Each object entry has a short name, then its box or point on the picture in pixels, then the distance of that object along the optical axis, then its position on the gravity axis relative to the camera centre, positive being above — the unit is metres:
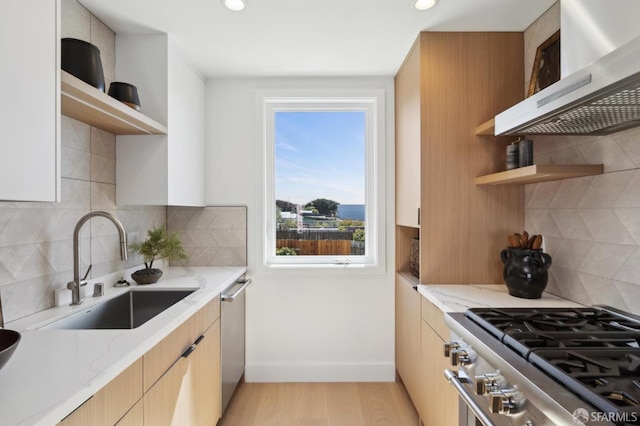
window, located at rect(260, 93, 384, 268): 2.72 +0.25
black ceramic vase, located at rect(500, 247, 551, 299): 1.57 -0.28
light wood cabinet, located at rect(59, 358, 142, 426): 0.82 -0.51
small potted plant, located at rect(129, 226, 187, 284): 1.94 -0.21
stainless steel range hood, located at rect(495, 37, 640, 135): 0.86 +0.34
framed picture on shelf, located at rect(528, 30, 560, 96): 1.67 +0.76
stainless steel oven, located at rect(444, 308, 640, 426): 0.72 -0.40
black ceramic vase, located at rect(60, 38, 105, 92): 1.41 +0.65
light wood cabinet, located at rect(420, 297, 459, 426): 1.51 -0.79
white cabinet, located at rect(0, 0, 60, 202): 0.96 +0.35
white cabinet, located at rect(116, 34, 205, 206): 1.96 +0.46
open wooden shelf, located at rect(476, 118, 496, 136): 1.76 +0.46
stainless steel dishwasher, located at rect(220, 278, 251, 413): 2.05 -0.80
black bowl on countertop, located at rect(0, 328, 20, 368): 0.89 -0.33
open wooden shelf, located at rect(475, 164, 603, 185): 1.42 +0.18
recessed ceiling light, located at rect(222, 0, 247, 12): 1.67 +1.05
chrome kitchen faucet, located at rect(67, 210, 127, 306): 1.50 -0.16
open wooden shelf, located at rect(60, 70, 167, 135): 1.26 +0.46
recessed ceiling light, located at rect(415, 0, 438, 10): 1.67 +1.05
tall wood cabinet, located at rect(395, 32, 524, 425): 1.96 +0.33
